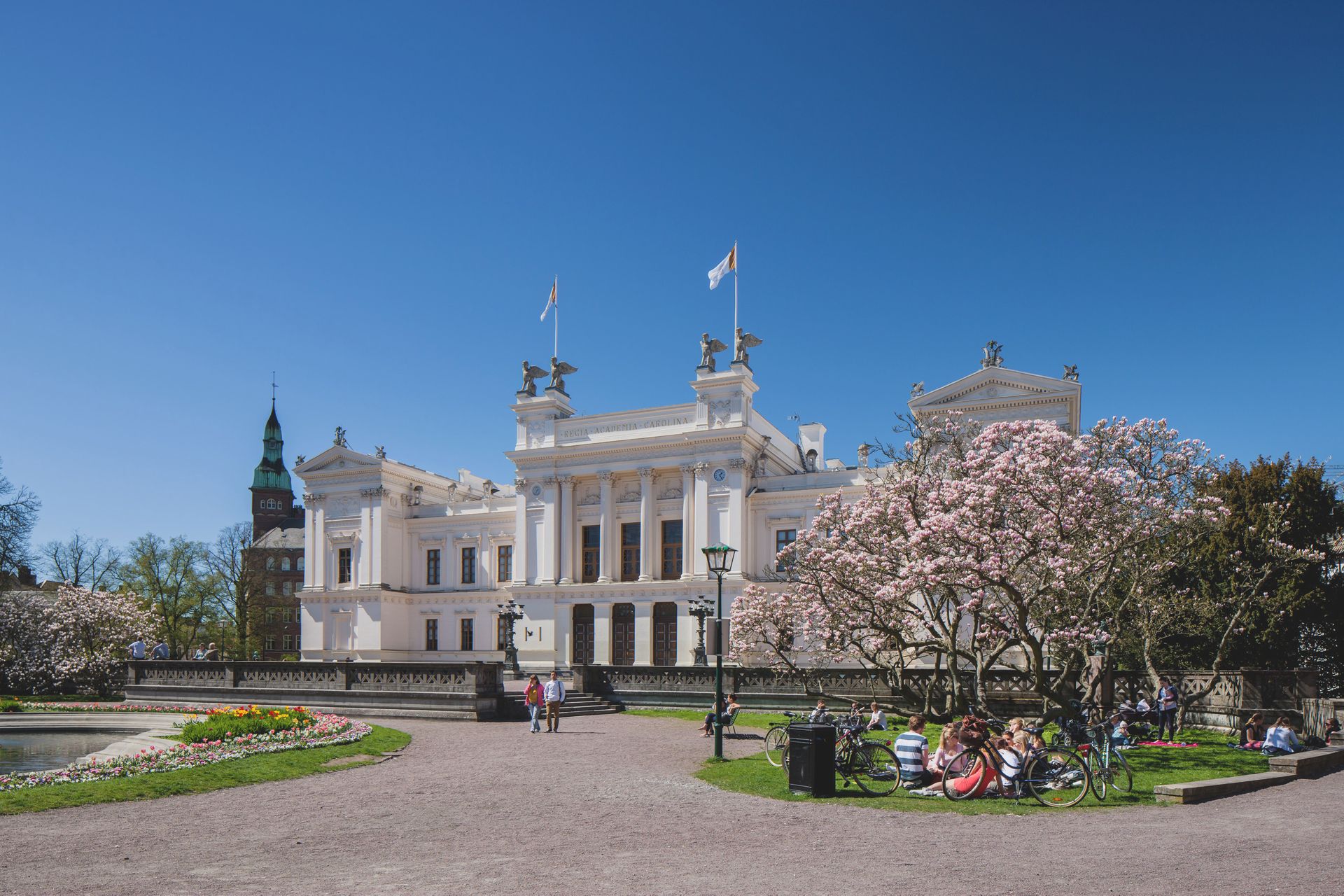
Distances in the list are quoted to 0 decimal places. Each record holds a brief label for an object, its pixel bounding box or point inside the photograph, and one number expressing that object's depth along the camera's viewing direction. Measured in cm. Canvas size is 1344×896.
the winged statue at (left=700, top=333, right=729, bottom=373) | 4916
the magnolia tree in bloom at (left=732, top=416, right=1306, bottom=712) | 2069
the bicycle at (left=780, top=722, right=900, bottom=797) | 1541
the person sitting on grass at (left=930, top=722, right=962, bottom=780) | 1500
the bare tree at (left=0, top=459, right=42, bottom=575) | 4341
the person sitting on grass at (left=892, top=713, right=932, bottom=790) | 1508
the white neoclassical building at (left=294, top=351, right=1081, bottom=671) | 4762
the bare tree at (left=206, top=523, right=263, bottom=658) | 7025
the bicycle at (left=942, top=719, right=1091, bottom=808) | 1405
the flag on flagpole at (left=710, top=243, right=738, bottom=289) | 4631
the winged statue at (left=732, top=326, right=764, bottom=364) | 4853
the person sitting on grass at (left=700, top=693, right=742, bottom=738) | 2434
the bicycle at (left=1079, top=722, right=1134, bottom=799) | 1417
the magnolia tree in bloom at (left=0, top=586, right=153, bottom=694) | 4306
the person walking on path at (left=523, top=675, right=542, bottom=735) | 2709
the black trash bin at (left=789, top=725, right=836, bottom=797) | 1499
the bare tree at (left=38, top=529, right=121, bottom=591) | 7344
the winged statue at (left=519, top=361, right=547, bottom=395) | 5359
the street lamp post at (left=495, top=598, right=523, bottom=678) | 4534
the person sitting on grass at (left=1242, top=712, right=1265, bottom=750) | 2064
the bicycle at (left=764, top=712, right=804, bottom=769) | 1930
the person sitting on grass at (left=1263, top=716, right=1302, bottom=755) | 1898
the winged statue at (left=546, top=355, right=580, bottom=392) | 5331
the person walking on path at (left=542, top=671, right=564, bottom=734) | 2750
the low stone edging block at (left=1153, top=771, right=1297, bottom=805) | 1415
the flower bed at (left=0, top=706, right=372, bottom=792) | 1659
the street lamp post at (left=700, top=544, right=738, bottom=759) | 2005
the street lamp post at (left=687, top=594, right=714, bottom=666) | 4050
